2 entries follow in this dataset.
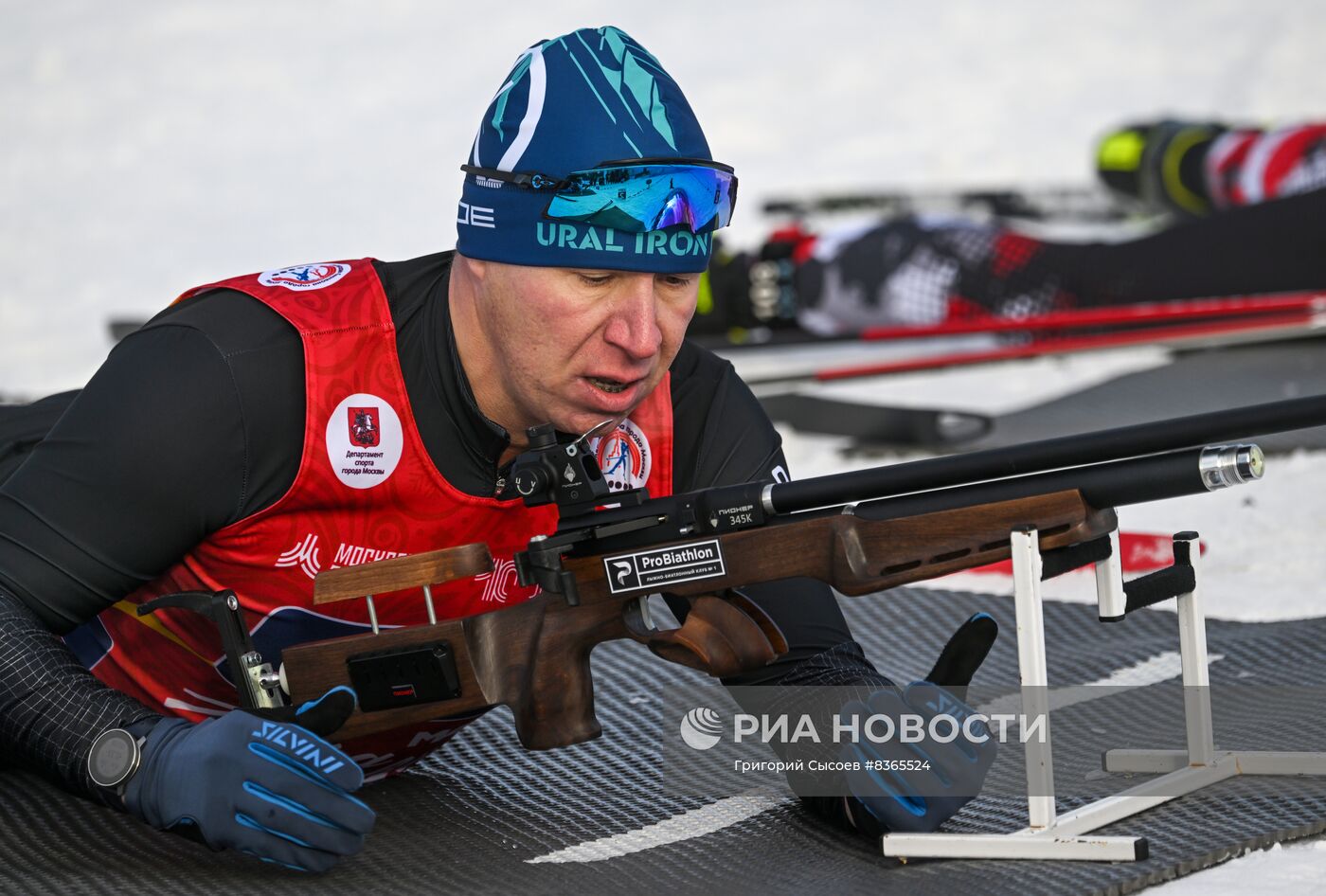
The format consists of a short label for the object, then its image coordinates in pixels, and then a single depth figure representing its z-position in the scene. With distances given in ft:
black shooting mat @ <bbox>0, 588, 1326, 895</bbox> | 30.46
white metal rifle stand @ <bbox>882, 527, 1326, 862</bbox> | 30.28
